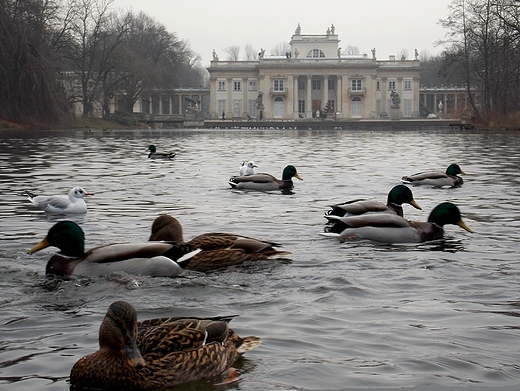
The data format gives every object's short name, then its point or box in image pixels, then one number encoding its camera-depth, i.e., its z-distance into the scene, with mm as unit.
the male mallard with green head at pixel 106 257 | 7230
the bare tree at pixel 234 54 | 166375
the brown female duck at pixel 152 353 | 4316
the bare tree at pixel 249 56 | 165250
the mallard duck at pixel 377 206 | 10312
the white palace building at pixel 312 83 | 115875
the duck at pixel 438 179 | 16672
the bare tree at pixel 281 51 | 168712
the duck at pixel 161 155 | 25938
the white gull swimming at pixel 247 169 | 17750
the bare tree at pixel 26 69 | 41656
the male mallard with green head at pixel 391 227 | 9508
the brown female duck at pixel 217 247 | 7852
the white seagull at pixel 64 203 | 11938
